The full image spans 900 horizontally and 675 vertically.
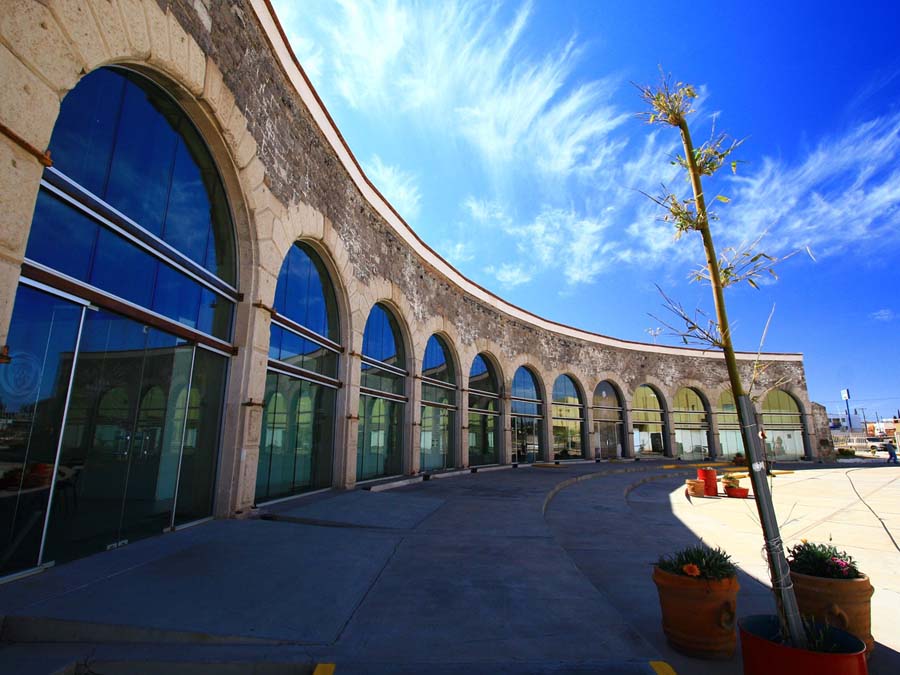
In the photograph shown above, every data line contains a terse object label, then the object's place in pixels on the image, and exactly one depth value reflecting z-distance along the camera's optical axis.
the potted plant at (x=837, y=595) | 3.36
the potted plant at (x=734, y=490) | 13.19
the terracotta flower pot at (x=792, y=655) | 2.55
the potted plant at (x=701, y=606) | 3.37
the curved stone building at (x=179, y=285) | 4.03
